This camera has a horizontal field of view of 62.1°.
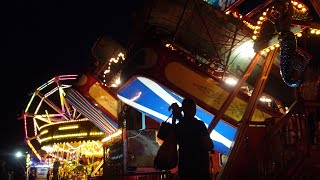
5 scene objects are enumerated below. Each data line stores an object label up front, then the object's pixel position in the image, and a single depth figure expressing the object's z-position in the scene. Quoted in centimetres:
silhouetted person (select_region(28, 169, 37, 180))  2300
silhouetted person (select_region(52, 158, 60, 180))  1748
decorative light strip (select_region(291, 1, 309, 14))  681
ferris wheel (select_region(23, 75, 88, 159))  1881
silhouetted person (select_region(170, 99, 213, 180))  351
